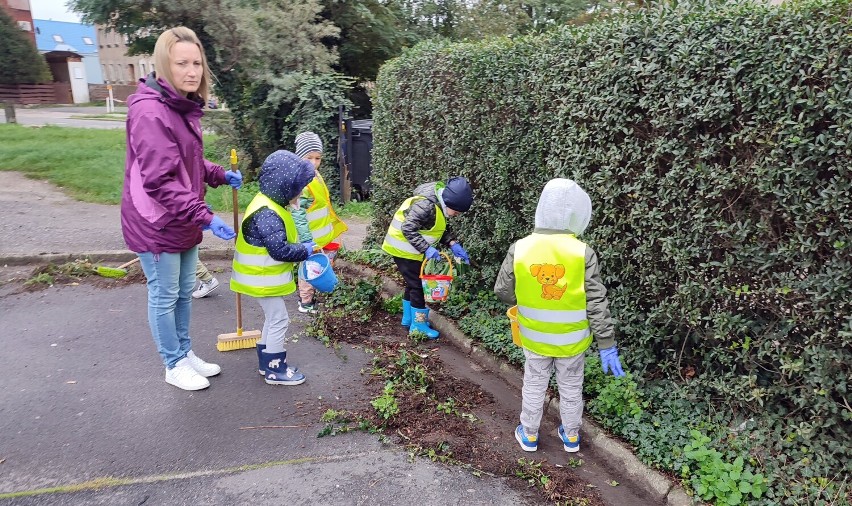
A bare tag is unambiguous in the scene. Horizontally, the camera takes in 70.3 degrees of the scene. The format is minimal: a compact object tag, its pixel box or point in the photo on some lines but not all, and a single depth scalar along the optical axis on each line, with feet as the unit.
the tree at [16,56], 93.71
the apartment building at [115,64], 211.41
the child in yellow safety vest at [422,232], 16.39
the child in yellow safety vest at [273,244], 13.35
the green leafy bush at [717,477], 10.08
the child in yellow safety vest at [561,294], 11.37
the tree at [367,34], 50.11
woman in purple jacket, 12.21
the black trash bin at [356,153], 37.42
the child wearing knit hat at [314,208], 18.92
